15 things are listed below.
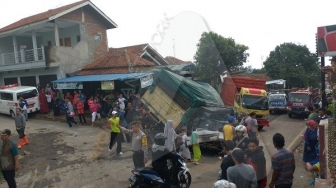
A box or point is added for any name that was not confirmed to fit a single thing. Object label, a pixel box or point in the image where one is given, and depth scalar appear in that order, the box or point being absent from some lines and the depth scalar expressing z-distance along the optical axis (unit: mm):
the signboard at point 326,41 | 13492
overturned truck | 8633
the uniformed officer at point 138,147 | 5852
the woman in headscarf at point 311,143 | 5664
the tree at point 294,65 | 30469
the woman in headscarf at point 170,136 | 6753
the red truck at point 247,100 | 12974
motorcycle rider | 4855
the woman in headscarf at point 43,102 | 14523
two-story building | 16109
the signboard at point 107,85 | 13298
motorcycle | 4844
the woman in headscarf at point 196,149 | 7398
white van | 13577
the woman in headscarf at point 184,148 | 7214
